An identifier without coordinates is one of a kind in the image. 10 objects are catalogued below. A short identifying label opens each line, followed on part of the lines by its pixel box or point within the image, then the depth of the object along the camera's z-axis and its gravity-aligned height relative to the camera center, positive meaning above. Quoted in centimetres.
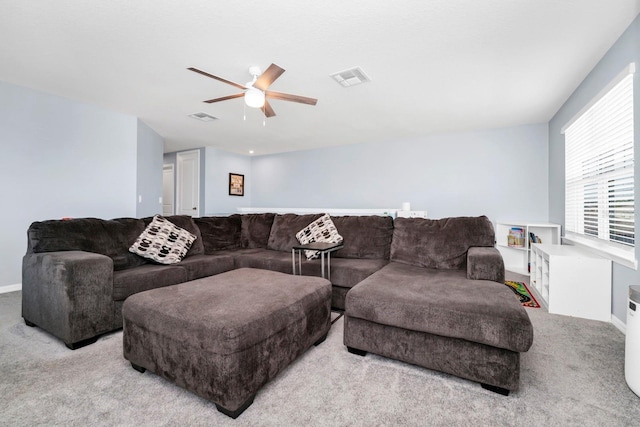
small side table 236 -30
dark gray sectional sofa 149 -50
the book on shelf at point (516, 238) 443 -36
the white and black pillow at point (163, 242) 265 -31
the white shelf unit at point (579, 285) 247 -63
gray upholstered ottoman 128 -62
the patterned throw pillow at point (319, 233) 295 -23
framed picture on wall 706 +70
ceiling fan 251 +117
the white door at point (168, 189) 723 +58
